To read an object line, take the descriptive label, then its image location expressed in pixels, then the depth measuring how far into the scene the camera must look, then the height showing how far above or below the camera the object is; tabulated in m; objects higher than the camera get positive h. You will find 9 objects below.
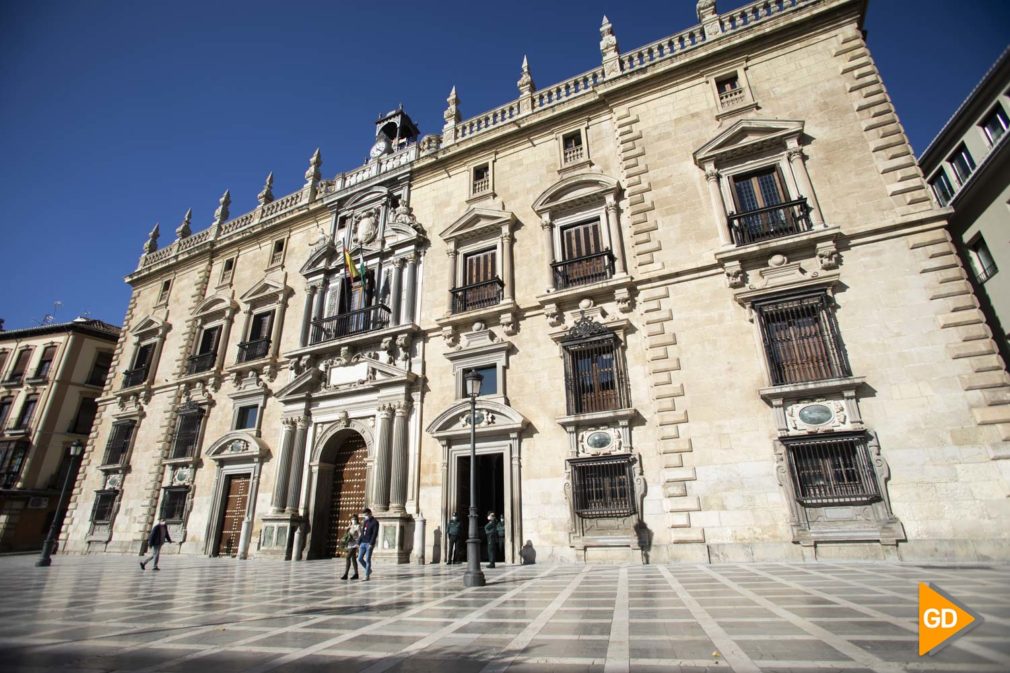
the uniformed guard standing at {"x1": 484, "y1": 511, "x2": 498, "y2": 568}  11.59 -0.28
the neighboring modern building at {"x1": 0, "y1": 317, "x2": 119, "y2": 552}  26.95 +7.18
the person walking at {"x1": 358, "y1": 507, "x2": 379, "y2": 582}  10.30 -0.28
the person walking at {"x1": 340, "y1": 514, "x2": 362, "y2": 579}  10.00 -0.36
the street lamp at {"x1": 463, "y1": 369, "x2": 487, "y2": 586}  8.41 -0.38
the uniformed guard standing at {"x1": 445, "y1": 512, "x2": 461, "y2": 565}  13.04 -0.35
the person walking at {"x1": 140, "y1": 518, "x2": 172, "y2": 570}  12.84 -0.15
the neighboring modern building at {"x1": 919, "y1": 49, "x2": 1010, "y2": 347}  14.54 +9.87
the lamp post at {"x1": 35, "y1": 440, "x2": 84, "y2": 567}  14.57 -0.41
